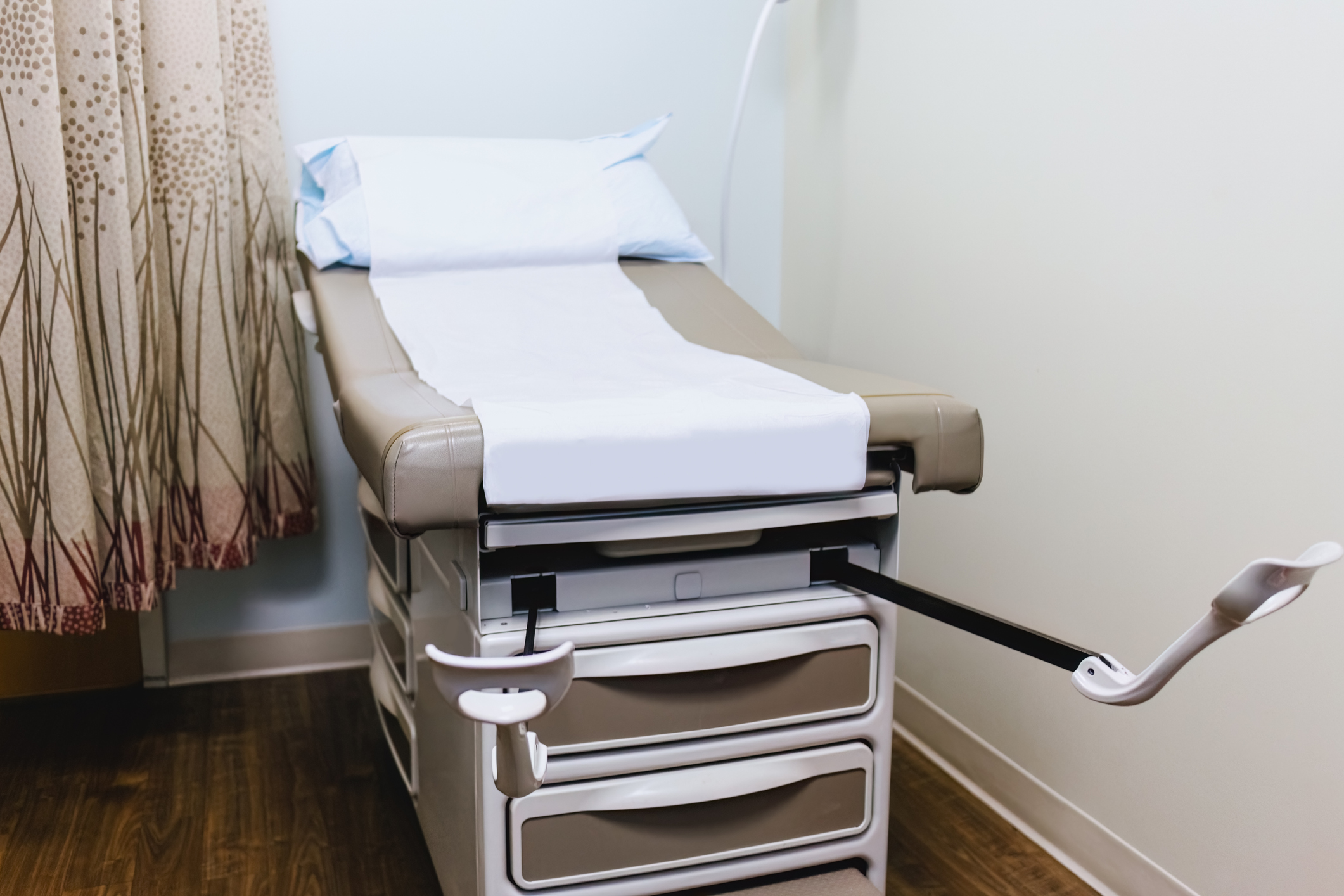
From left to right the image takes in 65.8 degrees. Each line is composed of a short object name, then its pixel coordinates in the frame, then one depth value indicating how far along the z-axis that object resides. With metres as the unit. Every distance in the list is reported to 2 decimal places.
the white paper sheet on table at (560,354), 0.92
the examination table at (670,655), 0.96
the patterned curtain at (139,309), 1.48
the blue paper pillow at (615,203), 1.53
